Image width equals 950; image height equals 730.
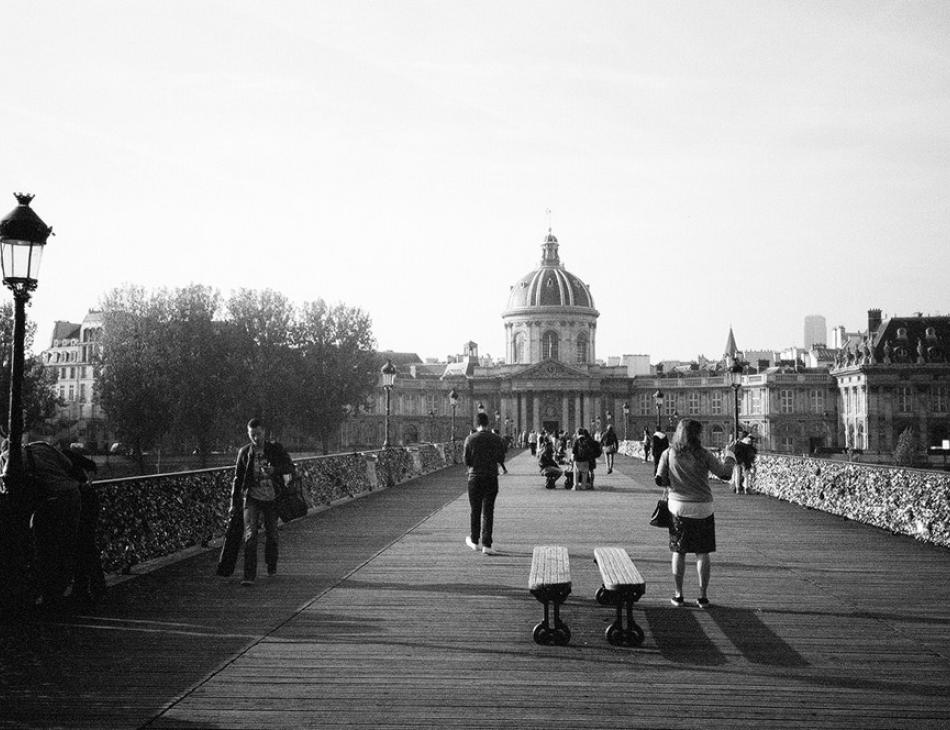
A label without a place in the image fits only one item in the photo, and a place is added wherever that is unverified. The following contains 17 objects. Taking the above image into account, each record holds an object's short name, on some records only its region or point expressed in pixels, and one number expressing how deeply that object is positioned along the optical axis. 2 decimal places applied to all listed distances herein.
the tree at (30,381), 54.84
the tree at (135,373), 62.62
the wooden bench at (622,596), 9.33
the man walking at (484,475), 15.90
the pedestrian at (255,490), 13.12
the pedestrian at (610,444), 43.00
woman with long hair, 11.09
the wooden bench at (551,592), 9.32
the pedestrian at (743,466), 29.71
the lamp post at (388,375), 39.47
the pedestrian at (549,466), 31.79
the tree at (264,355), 70.38
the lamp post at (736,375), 40.19
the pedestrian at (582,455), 30.98
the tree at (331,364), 78.06
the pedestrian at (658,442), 27.53
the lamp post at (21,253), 11.16
